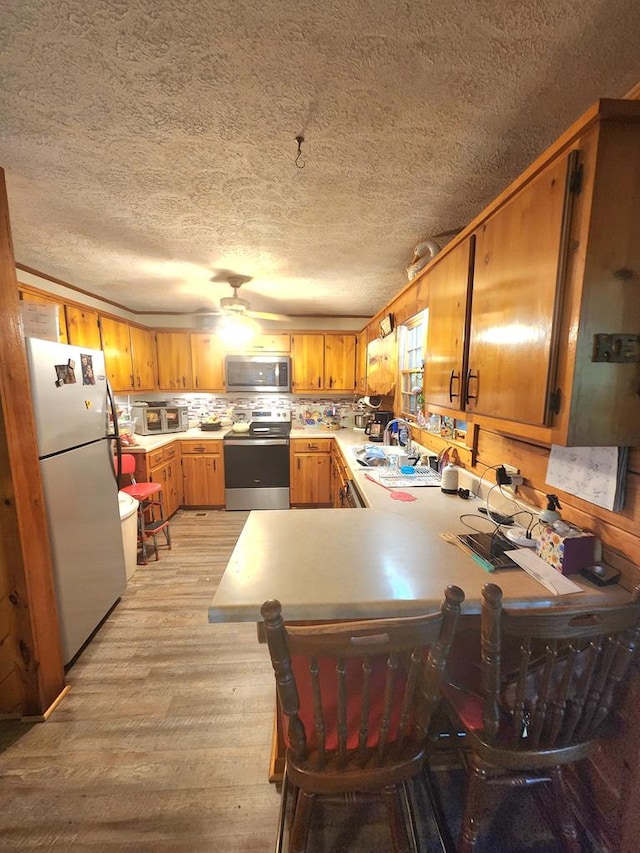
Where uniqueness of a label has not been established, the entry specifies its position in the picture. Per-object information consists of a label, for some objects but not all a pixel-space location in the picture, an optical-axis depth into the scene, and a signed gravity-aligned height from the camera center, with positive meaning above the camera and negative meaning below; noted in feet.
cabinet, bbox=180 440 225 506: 12.55 -3.54
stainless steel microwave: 13.11 +0.32
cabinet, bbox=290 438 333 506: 12.73 -3.50
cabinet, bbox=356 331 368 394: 12.86 +0.76
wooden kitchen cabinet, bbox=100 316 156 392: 10.66 +0.91
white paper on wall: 3.10 -0.97
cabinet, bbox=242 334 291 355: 13.32 +1.51
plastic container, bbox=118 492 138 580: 8.00 -3.76
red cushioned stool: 9.21 -3.90
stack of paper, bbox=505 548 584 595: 3.06 -1.93
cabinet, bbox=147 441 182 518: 10.80 -3.24
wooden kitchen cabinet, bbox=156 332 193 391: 13.29 +0.81
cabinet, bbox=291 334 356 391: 13.51 +0.79
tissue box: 3.26 -1.70
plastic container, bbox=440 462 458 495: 5.71 -1.75
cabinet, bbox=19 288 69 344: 7.82 +2.02
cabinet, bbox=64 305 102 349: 9.12 +1.59
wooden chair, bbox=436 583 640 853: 2.28 -2.54
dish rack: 6.37 -1.98
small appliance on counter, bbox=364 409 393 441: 10.73 -1.43
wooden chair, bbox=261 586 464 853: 2.16 -2.76
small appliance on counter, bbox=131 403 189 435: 11.91 -1.44
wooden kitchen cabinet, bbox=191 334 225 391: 13.32 +0.77
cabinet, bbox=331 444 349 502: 8.95 -3.13
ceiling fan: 8.99 +2.13
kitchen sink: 7.93 -1.91
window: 8.54 +0.44
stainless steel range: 12.55 -3.47
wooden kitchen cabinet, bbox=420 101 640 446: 2.47 +0.79
